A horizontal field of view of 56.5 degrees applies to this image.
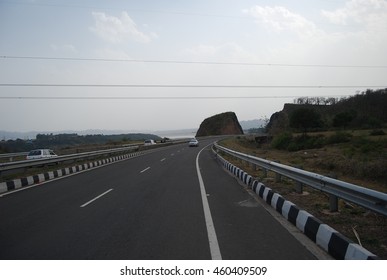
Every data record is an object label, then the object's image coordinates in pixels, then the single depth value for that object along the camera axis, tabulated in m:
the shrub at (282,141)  61.68
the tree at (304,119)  80.94
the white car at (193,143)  59.72
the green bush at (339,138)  54.76
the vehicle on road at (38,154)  26.89
